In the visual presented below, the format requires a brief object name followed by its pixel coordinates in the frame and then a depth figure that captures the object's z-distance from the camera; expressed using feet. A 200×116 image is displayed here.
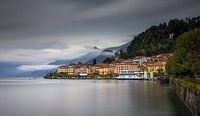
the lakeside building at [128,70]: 597.11
